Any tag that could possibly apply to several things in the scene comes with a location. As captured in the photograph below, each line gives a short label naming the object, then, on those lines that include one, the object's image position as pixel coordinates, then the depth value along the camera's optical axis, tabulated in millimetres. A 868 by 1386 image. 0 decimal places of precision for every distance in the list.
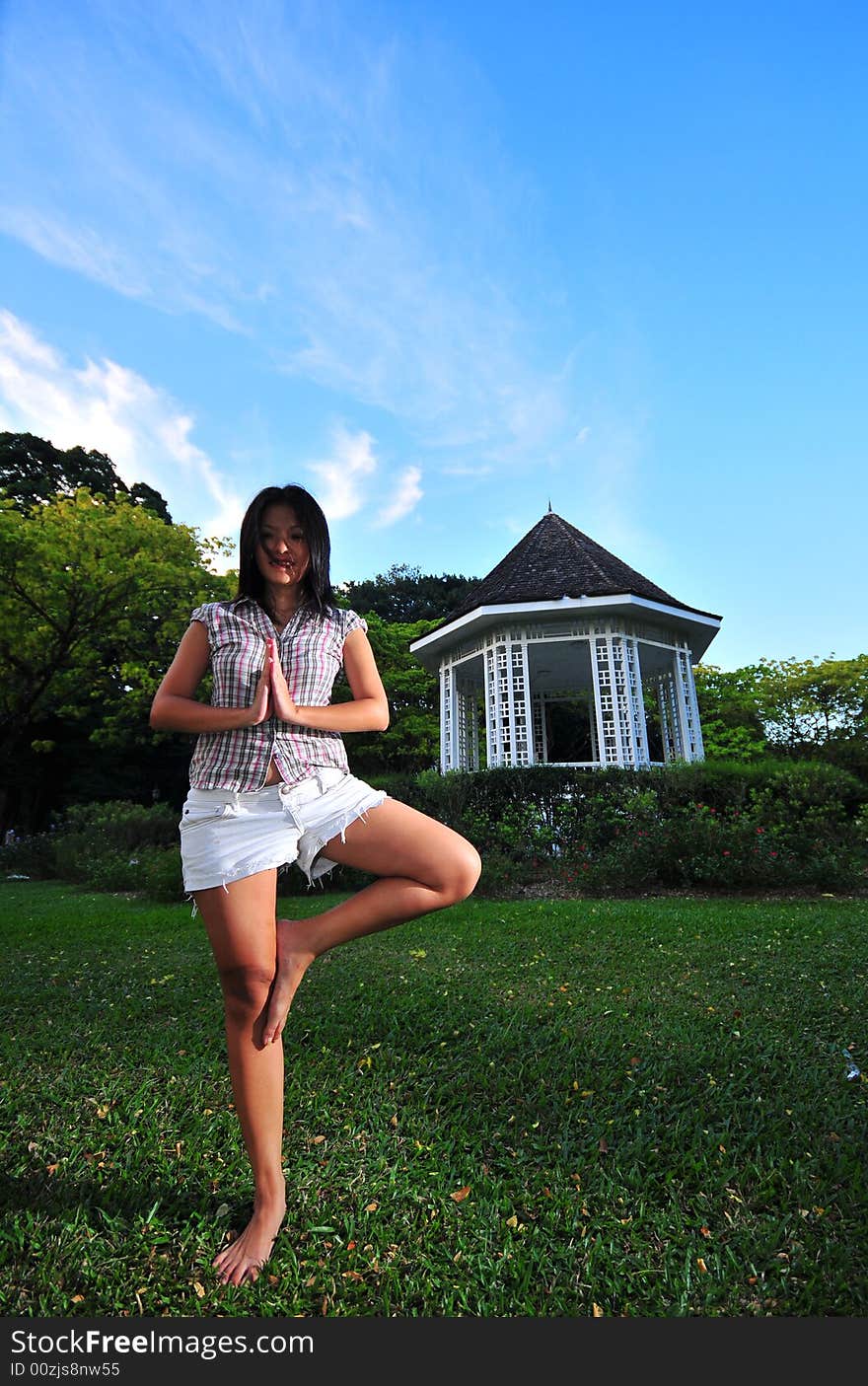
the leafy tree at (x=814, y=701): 18750
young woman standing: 1834
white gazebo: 12523
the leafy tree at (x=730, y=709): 18656
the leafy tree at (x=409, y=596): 27969
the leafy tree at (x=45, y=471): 20984
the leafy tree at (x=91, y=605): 13438
